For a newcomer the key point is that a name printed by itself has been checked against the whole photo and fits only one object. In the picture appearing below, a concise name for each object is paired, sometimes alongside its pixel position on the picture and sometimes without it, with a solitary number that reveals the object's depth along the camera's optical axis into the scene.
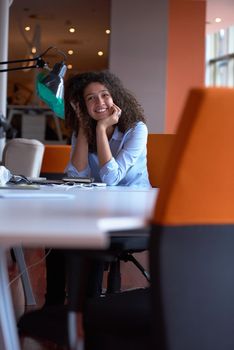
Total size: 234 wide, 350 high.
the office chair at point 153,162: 2.90
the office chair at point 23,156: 4.34
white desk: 1.05
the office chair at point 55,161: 3.71
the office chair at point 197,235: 1.13
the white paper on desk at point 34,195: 1.79
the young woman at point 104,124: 2.87
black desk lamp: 2.63
